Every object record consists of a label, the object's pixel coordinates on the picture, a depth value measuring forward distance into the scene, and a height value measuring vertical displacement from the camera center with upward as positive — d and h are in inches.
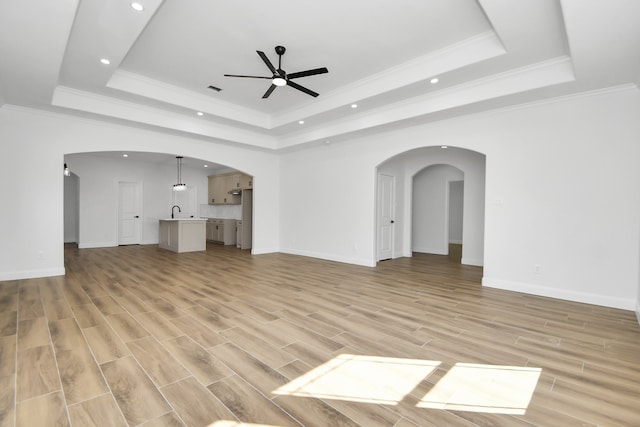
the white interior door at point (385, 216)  274.5 -5.6
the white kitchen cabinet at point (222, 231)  389.1 -30.2
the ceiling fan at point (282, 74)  136.9 +64.7
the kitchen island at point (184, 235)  321.4 -30.0
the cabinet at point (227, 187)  357.8 +28.5
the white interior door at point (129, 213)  374.3 -7.3
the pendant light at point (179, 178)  356.2 +41.2
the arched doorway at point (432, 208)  332.8 +3.0
